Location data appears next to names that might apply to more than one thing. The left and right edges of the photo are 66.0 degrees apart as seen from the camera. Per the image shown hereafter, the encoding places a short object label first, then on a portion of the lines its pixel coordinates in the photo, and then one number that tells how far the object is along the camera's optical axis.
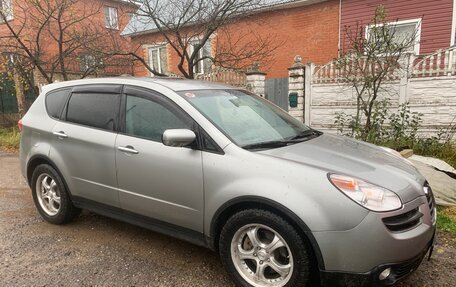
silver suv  2.33
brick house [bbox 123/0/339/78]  12.44
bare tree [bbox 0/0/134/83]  9.66
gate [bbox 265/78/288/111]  10.33
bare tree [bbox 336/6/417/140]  6.71
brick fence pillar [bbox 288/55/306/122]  8.58
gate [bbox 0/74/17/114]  14.98
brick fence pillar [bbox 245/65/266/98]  8.95
